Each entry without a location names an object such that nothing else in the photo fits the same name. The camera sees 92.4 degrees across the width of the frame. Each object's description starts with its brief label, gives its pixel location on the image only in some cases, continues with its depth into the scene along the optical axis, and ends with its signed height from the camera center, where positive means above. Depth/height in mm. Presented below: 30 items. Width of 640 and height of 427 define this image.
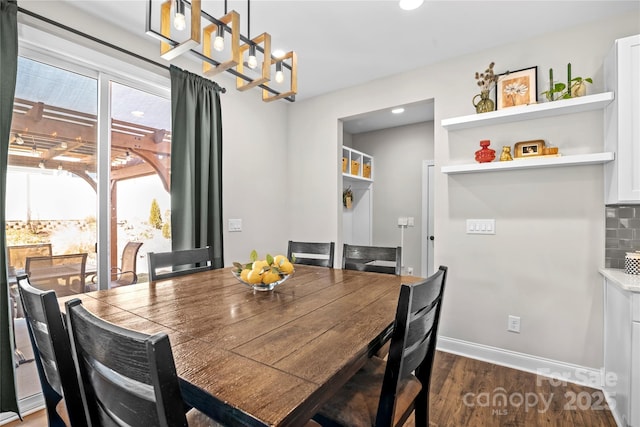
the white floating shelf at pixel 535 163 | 2080 +351
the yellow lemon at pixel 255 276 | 1486 -320
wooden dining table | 692 -413
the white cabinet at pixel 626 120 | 1859 +561
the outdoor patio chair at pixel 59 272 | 2016 -428
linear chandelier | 1298 +785
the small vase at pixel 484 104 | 2502 +873
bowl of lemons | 1493 -312
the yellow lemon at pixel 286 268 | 1560 -295
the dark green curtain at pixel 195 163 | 2602 +418
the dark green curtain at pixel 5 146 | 1756 +369
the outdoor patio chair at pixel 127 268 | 2436 -473
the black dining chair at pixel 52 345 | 954 -463
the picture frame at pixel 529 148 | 2348 +482
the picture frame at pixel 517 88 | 2410 +980
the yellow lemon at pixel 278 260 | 1566 -258
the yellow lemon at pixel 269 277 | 1498 -329
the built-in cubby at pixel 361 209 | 4828 +16
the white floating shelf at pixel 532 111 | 2080 +735
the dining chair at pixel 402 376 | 1006 -671
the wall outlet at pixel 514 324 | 2490 -932
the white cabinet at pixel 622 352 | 1625 -839
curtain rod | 1854 +1193
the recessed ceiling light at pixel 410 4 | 2032 +1382
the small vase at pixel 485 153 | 2506 +464
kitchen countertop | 1645 -411
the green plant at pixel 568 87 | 2195 +889
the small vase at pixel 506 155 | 2424 +440
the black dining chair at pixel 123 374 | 589 -351
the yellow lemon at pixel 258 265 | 1493 -270
